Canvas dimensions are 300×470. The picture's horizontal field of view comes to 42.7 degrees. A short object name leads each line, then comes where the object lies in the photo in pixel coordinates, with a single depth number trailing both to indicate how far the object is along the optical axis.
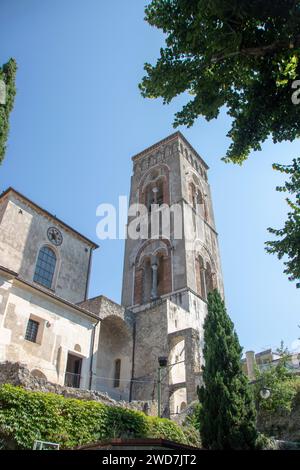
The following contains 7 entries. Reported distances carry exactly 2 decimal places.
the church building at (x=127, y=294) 16.77
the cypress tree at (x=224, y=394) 11.98
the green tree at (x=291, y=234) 10.88
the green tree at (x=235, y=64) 8.62
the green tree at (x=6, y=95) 12.15
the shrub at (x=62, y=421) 10.06
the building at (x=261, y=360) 29.80
